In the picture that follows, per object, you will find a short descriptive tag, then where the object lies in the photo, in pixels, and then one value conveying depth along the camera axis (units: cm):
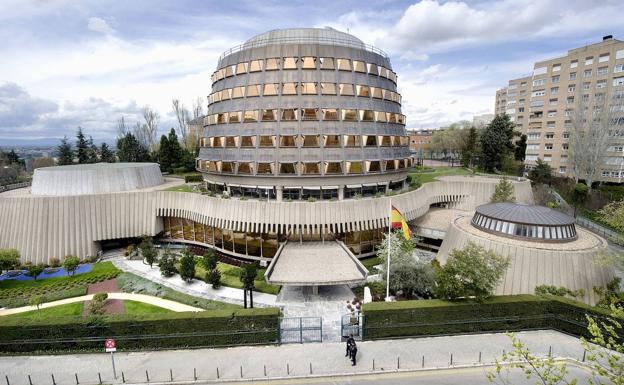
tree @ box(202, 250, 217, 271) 3206
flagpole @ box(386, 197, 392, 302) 2636
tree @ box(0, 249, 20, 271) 3434
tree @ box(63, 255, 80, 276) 3541
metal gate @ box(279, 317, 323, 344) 2294
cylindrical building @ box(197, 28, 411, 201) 3931
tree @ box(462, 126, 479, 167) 7938
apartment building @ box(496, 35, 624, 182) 6694
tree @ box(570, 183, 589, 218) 5950
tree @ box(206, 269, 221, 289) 3112
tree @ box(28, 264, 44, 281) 3494
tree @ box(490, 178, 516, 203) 4400
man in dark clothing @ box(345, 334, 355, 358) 2053
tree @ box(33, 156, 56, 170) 9867
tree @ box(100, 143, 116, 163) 9138
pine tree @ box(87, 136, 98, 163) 8556
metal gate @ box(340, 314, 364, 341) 2312
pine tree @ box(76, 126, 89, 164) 8425
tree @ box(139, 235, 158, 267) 3672
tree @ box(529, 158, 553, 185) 6750
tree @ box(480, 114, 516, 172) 6994
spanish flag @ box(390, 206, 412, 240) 2763
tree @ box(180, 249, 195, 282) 3231
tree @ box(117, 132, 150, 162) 8233
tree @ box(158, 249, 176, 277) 3434
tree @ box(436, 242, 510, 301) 2327
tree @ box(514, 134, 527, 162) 9050
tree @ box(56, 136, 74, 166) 8456
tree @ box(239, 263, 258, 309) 2634
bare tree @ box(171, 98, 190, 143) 10805
